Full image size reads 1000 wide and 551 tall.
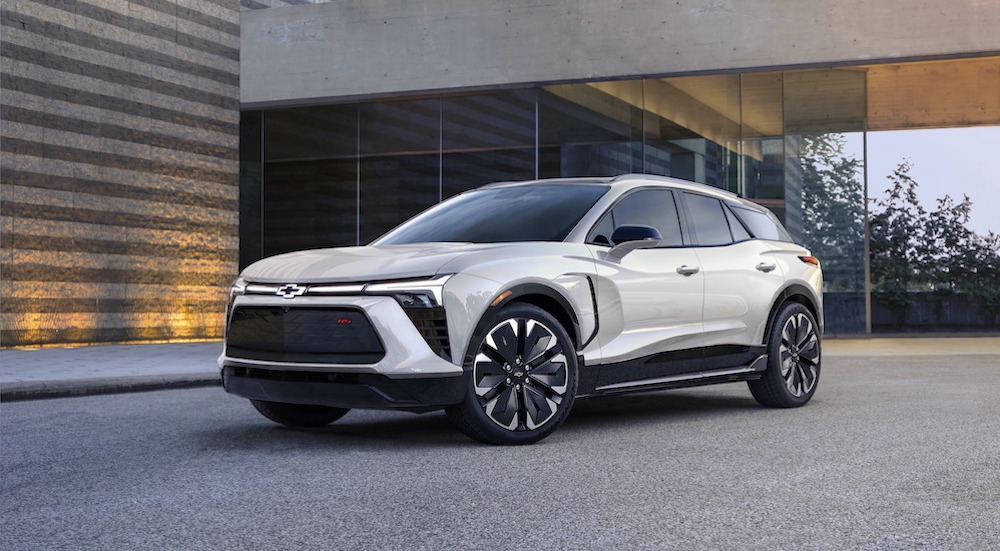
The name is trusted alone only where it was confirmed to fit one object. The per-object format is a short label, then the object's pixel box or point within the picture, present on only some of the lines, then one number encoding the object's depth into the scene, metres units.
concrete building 16.89
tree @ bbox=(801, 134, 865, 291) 19.23
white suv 5.85
